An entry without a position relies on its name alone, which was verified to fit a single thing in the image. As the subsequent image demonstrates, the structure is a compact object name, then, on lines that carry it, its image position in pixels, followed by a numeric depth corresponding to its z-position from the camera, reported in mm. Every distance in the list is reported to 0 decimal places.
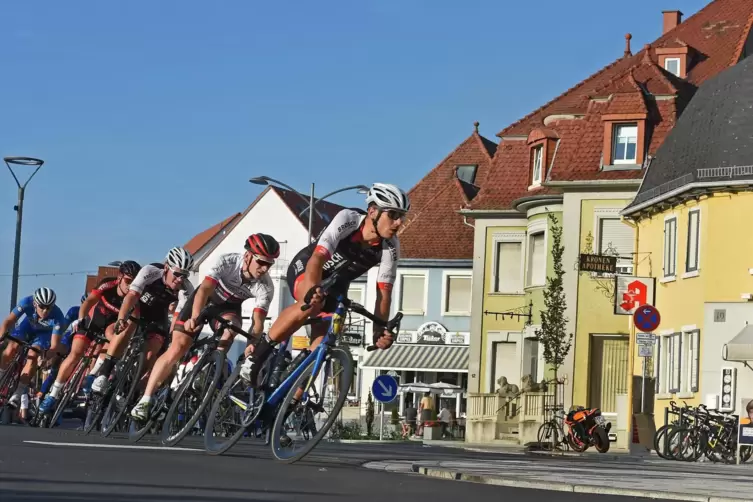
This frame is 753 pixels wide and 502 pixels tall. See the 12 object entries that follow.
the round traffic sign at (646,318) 31469
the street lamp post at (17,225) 41609
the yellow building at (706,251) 37625
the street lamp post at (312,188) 48875
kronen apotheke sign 40469
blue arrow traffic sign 36438
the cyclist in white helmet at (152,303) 18047
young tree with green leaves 48094
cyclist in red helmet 15594
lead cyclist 12727
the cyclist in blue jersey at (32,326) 23406
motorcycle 38844
